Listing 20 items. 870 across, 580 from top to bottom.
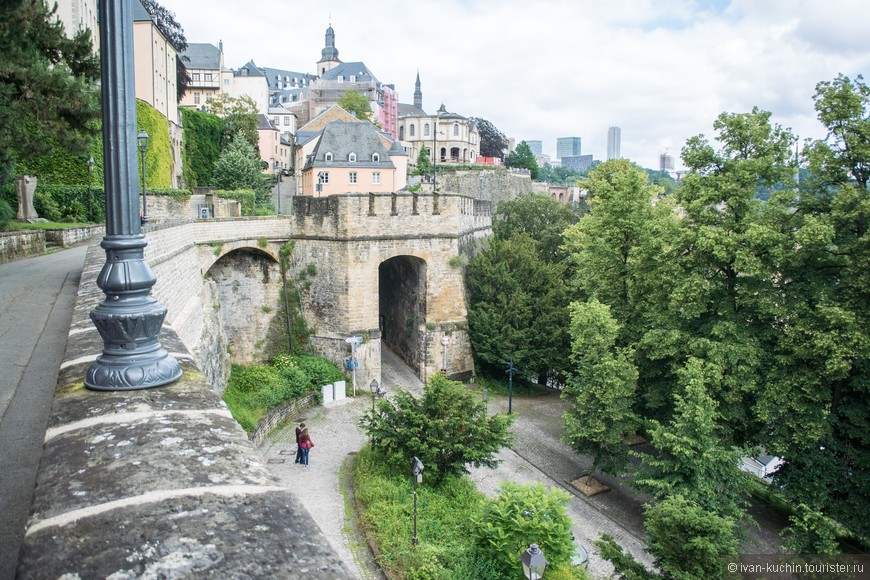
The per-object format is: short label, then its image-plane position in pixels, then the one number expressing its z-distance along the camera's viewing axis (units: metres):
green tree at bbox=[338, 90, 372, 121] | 67.62
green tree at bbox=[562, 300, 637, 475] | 17.30
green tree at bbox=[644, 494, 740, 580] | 10.89
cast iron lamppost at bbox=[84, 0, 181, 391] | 3.92
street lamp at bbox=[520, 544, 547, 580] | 9.66
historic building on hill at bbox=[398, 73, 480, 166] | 80.50
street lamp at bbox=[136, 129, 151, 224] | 17.17
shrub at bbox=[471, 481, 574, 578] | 11.77
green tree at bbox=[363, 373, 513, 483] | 15.46
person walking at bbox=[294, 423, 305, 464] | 17.22
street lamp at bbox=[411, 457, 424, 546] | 13.12
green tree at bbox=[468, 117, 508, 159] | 90.56
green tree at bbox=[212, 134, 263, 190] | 41.78
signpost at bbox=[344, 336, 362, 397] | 24.12
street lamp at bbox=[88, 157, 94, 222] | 27.19
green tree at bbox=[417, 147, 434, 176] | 61.55
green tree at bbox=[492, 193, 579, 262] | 34.31
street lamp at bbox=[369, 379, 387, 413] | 20.05
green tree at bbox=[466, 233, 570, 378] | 25.53
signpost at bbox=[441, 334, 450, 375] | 26.20
